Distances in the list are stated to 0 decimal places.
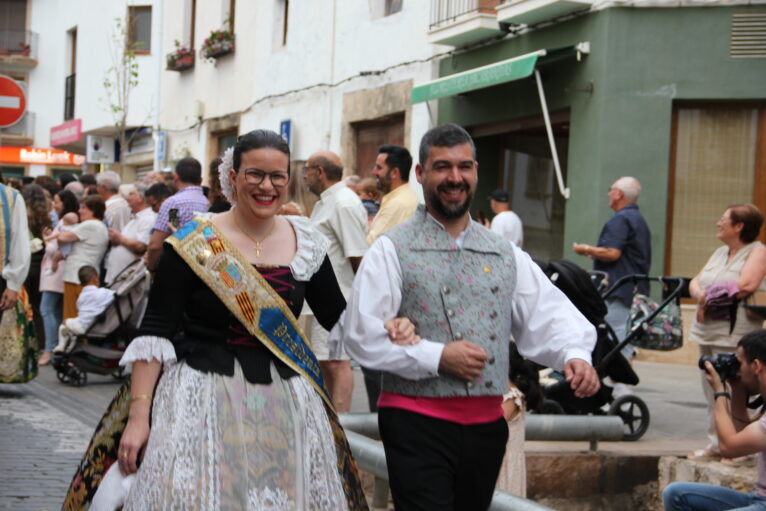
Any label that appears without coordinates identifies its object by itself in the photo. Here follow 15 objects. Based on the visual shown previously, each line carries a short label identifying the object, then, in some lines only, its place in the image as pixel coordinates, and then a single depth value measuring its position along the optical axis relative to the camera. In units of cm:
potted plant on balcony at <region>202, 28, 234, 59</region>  2358
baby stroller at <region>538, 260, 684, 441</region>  819
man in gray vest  382
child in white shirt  1083
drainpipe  2684
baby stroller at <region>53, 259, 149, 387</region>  1095
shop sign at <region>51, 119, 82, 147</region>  3347
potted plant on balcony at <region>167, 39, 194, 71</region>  2531
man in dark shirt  970
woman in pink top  1262
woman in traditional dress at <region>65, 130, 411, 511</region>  379
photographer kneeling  514
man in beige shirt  781
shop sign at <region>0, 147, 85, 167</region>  3105
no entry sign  1220
